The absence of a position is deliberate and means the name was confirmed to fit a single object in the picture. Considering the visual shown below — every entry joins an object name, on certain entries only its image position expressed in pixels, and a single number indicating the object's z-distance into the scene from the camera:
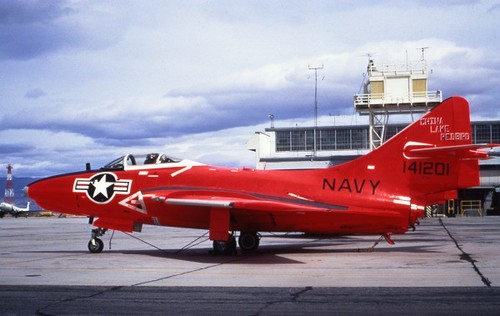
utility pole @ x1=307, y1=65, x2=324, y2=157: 83.59
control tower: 59.28
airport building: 59.78
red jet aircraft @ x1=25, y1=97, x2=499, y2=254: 19.08
